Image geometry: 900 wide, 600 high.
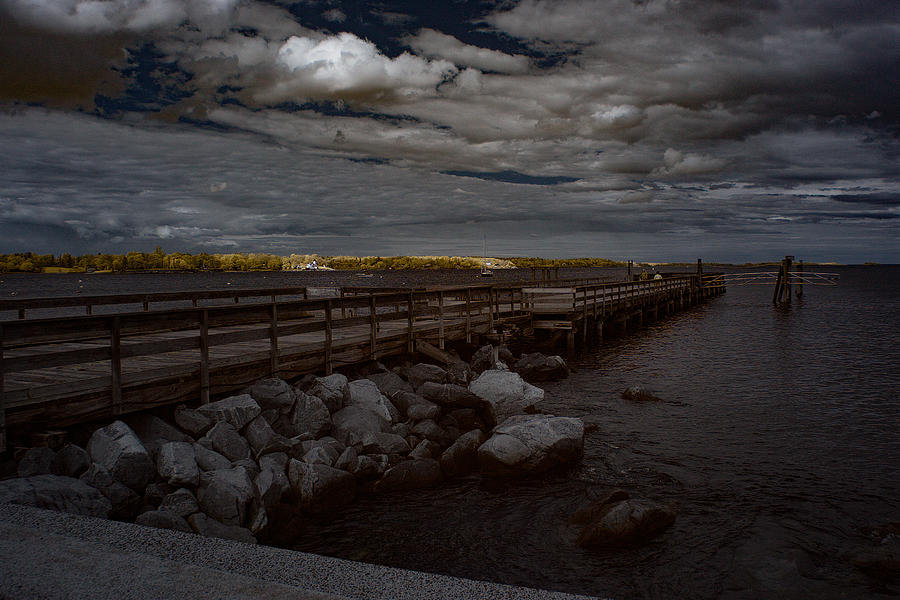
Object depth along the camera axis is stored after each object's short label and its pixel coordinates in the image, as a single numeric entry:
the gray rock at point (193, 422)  8.99
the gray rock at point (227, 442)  8.73
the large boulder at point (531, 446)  10.84
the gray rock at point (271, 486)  8.30
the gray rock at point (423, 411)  12.23
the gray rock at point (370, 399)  11.77
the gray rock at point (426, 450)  11.01
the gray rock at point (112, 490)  7.04
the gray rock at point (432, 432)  11.70
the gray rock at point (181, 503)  7.17
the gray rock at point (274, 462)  8.88
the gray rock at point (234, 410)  9.34
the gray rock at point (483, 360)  18.35
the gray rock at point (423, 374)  14.52
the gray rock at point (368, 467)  9.98
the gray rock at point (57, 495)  5.92
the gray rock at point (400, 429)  11.56
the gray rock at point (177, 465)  7.58
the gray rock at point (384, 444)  10.58
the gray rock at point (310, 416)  10.34
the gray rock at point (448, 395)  12.87
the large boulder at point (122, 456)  7.37
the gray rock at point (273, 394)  10.33
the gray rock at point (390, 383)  13.28
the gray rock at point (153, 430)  8.59
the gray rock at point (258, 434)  9.30
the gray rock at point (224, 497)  7.49
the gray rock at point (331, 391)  11.21
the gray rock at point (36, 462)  6.77
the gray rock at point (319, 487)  8.95
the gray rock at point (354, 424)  10.56
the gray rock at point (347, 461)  9.89
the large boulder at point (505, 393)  14.37
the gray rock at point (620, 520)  8.24
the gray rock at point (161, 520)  6.60
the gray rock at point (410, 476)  10.01
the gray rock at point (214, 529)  7.00
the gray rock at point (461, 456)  10.92
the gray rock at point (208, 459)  8.19
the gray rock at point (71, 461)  7.14
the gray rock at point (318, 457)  9.46
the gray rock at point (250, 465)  8.50
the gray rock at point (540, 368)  20.58
